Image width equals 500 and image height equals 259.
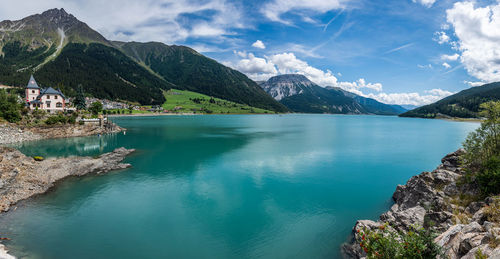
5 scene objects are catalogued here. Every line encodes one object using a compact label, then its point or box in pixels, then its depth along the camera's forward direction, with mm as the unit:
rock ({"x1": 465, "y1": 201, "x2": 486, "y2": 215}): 15250
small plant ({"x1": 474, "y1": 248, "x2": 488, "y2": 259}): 7762
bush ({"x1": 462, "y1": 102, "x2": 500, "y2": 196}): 17812
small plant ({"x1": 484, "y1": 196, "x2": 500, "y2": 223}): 12055
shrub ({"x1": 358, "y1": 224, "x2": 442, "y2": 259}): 8348
